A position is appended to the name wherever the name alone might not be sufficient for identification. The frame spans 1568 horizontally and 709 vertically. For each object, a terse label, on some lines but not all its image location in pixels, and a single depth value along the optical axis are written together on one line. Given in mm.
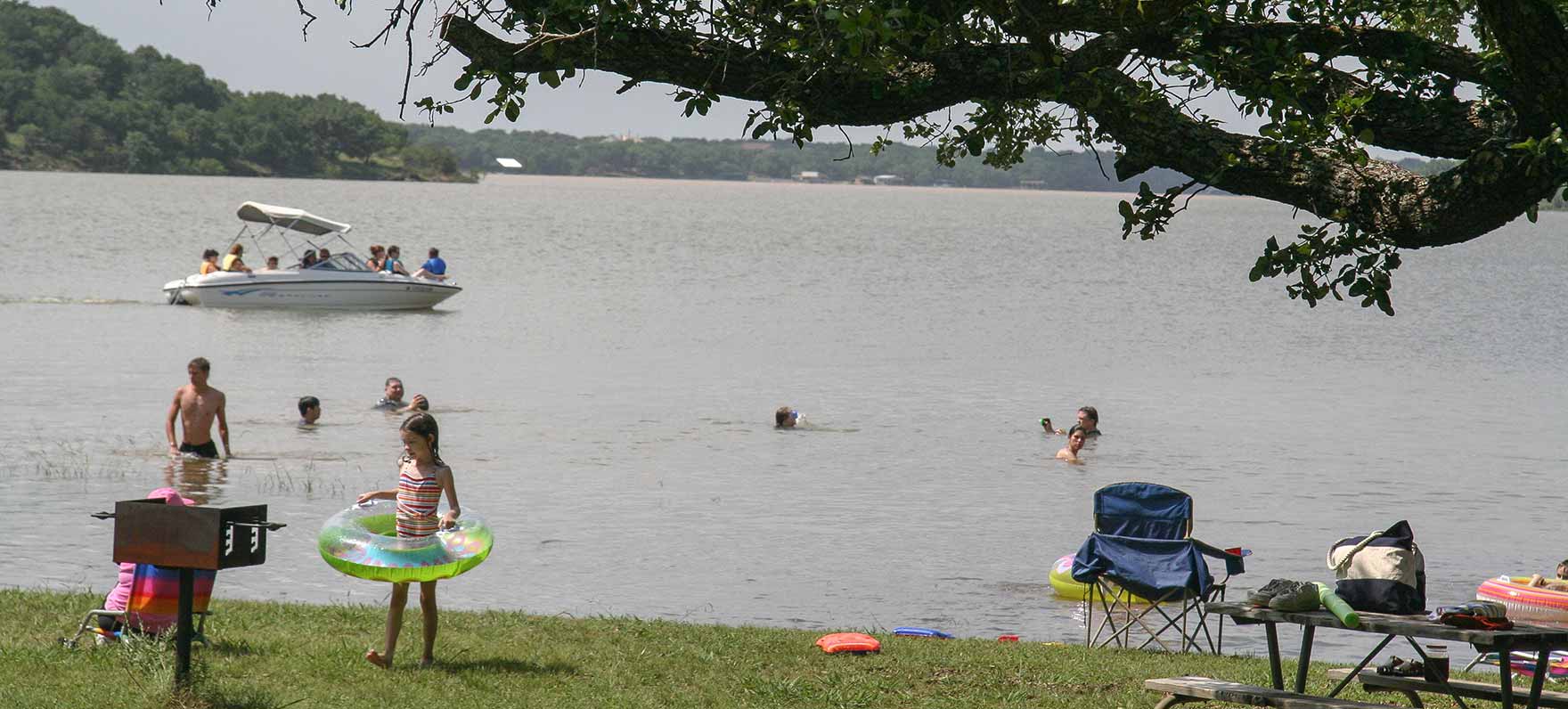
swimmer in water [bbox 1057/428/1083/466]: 41875
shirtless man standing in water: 34375
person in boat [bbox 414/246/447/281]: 82375
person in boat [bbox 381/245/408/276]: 80562
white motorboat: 76562
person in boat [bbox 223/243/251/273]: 78375
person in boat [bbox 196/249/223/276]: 79000
